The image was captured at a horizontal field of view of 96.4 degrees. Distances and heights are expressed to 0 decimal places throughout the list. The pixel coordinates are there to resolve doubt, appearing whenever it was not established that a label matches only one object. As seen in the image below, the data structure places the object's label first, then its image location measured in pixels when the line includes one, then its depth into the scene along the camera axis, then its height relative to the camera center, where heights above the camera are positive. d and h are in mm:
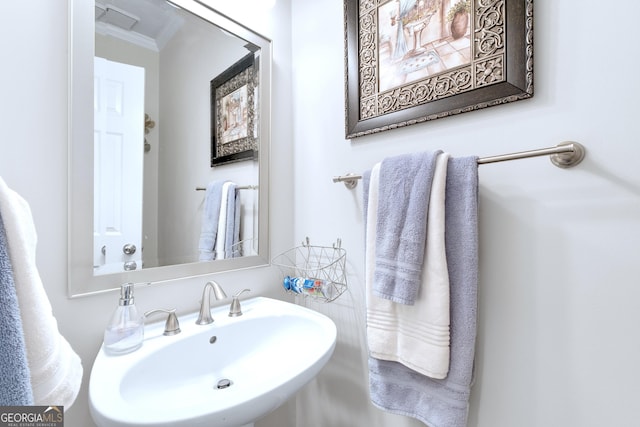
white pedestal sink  538 -385
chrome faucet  921 -280
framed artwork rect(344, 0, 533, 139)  731 +467
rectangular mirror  788 +241
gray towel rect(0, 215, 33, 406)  405 -194
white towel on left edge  448 -161
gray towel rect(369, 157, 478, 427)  721 -224
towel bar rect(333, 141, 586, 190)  638 +138
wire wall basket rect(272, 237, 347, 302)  1056 -231
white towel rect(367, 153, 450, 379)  731 -274
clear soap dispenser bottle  734 -297
